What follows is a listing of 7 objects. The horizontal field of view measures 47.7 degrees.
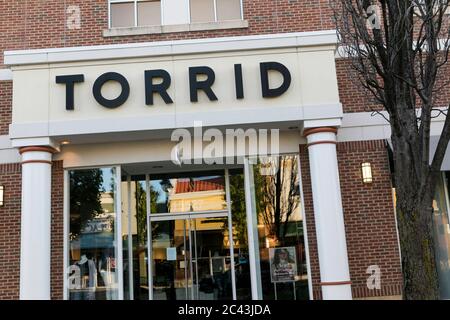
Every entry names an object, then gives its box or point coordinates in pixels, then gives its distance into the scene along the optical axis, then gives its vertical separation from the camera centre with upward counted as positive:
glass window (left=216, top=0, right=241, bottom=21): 11.68 +5.79
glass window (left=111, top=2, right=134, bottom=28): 11.69 +5.81
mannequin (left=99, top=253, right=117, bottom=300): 10.29 +0.00
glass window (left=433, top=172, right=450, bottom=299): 10.66 +0.35
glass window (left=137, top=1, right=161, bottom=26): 11.72 +5.86
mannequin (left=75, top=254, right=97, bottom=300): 10.40 +0.02
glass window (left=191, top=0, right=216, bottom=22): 11.72 +5.82
